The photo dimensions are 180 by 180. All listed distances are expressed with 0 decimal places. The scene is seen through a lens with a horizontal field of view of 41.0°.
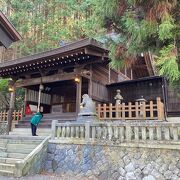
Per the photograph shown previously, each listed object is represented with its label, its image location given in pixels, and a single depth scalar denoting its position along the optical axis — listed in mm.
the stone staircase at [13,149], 8858
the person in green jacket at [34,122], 11974
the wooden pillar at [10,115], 15309
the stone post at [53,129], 9836
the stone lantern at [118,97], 13946
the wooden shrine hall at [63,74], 12273
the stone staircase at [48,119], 13531
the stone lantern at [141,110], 11981
